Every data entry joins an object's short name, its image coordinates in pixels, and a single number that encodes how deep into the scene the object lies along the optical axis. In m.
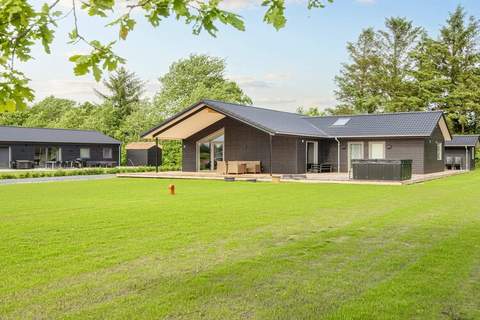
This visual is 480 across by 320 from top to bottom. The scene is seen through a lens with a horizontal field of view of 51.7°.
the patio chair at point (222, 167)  26.39
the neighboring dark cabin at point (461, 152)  32.19
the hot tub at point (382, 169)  19.61
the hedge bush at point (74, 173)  24.23
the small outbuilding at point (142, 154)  42.41
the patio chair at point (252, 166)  26.06
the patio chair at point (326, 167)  27.42
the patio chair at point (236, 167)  25.27
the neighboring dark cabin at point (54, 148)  35.16
